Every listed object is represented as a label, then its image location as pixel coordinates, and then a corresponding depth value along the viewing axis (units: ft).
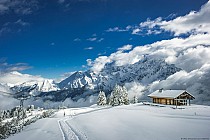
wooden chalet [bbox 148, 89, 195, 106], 160.33
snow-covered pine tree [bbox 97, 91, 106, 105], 242.05
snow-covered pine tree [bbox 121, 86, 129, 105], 218.26
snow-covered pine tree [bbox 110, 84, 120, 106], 215.99
